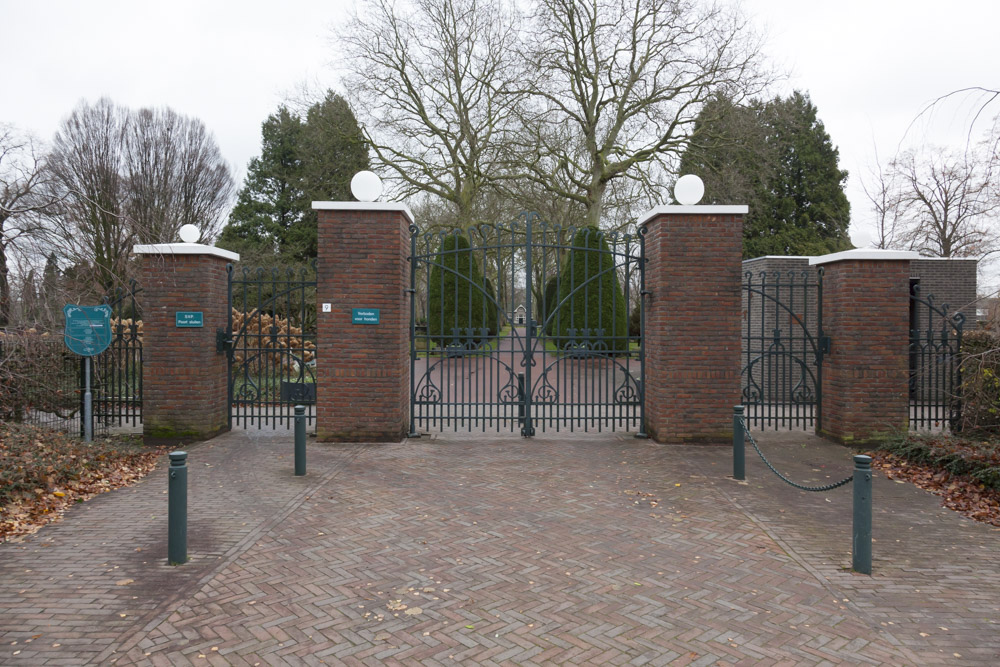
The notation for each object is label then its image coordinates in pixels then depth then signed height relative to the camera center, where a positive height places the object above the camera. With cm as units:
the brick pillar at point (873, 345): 911 -19
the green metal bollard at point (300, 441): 715 -126
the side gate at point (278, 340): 941 -16
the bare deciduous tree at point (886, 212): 2939 +564
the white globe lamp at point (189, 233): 946 +143
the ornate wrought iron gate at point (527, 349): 902 -27
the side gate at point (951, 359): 902 -39
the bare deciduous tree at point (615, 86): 1966 +779
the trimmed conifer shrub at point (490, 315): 2513 +62
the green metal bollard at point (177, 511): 468 -134
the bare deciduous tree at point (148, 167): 2677 +738
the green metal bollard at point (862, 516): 459 -133
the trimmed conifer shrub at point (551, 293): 2540 +154
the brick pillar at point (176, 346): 930 -24
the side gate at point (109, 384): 933 -84
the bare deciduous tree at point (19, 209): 752 +141
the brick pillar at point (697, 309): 904 +31
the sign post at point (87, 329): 818 +0
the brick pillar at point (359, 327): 905 +4
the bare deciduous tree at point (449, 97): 2172 +812
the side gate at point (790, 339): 948 -13
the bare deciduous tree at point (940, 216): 2759 +516
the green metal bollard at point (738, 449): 711 -134
